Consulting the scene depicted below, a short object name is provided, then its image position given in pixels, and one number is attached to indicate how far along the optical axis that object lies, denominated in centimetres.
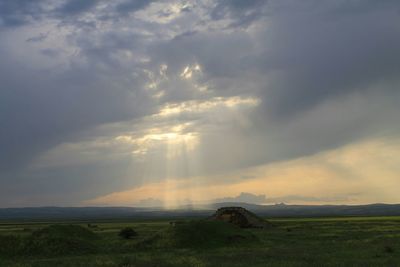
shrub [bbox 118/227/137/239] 6801
